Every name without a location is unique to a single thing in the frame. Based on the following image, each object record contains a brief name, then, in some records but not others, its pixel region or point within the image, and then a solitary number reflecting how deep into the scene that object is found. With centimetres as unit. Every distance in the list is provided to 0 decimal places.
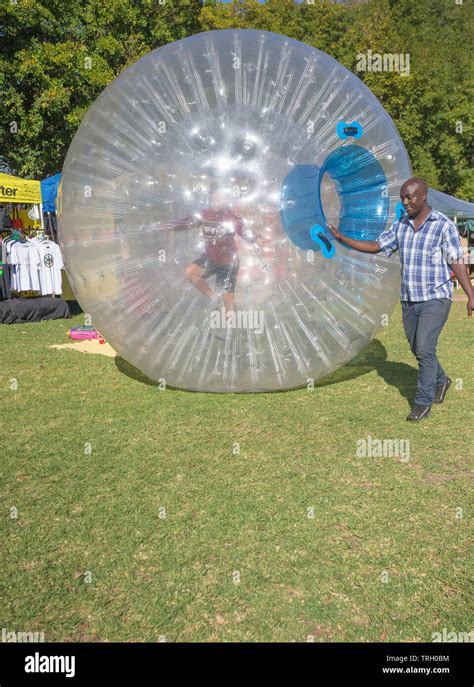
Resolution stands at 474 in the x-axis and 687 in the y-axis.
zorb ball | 432
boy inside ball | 429
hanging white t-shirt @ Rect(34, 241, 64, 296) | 1093
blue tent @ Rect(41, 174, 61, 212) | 1409
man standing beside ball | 472
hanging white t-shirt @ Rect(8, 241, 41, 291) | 1068
